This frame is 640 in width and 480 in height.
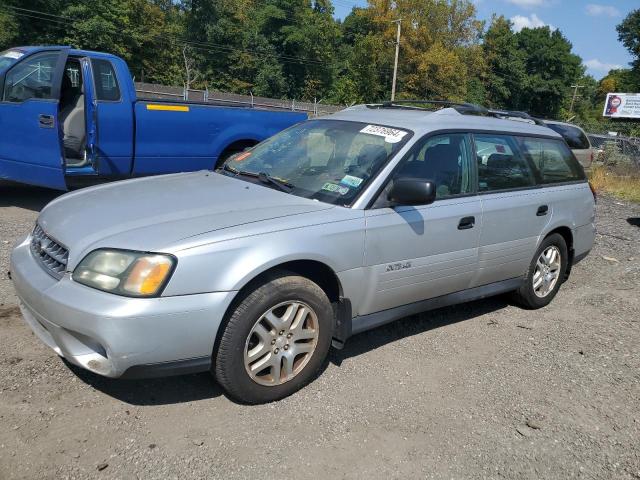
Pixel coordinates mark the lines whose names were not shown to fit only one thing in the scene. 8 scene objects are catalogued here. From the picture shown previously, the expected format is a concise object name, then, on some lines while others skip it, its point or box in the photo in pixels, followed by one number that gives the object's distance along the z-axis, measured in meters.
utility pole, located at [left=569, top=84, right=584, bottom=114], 81.12
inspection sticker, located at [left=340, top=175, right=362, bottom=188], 3.66
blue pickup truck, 6.56
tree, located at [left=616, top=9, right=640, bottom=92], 65.25
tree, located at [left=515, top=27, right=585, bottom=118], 75.75
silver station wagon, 2.81
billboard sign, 47.22
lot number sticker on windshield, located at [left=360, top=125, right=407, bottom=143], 3.91
